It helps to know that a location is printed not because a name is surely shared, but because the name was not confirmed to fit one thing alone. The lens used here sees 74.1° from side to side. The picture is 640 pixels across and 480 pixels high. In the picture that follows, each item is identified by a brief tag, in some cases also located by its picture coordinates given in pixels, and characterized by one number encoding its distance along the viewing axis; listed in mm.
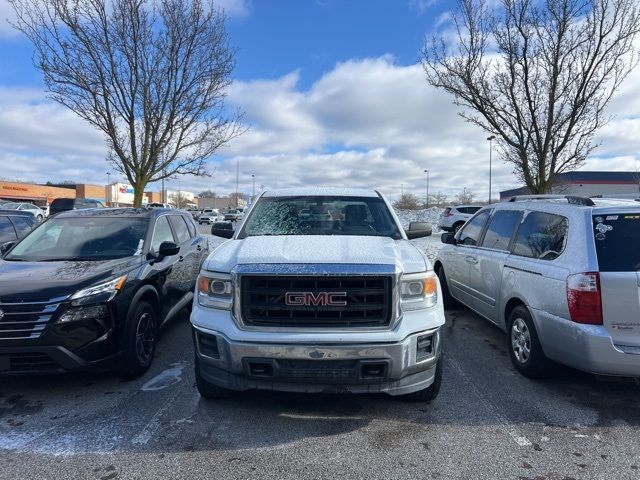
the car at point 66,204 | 19297
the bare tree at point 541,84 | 9734
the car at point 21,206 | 23800
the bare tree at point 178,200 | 92725
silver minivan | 3373
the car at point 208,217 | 42562
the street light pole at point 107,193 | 85000
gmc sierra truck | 2992
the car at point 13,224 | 7697
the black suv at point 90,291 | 3564
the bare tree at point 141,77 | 9789
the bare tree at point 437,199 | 68425
